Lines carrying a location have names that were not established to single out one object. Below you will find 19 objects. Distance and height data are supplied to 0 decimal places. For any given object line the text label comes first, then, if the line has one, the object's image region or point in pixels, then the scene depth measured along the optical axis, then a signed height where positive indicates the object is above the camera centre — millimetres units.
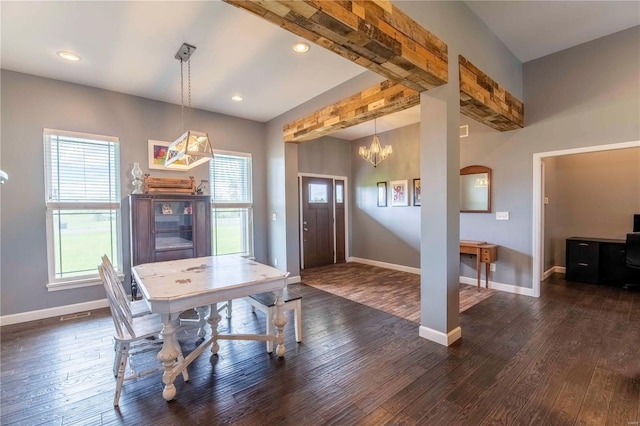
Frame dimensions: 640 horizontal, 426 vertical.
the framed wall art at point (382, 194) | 6109 +341
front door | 6184 -251
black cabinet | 4414 -879
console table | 4199 -669
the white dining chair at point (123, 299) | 2234 -697
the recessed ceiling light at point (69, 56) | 2939 +1693
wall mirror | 4445 +313
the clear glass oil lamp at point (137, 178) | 3916 +496
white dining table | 1929 -583
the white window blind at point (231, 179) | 4816 +578
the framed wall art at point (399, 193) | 5727 +337
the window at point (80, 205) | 3537 +109
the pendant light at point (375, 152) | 4566 +993
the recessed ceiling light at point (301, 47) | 2809 +1683
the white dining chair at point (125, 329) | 1913 -881
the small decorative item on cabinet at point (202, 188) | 4504 +394
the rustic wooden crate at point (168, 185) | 3902 +389
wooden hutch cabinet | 3709 -211
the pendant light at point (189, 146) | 2596 +644
